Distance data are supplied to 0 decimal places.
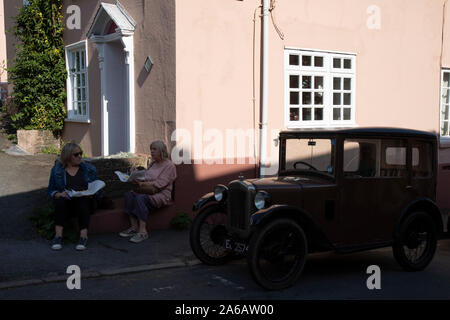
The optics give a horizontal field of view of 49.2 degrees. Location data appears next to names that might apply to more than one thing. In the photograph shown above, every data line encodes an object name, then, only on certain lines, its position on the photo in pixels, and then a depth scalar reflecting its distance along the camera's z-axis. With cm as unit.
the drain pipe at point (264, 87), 887
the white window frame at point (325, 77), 939
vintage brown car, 533
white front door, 1008
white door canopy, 911
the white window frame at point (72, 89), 1135
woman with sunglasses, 680
